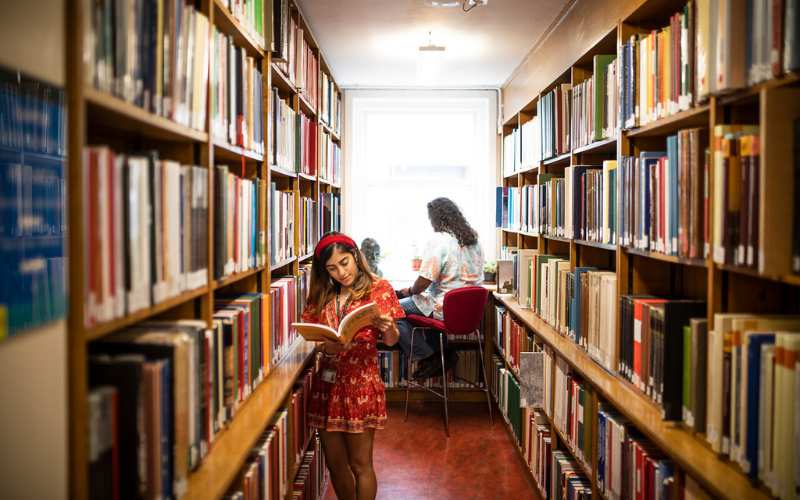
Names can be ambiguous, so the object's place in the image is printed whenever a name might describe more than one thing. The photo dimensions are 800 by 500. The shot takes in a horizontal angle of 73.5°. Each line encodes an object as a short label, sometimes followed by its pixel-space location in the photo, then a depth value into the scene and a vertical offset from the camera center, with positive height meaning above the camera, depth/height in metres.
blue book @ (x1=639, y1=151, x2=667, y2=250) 1.82 +0.15
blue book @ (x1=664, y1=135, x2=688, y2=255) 1.63 +0.12
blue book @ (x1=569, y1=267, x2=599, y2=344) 2.54 -0.37
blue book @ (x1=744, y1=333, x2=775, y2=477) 1.24 -0.39
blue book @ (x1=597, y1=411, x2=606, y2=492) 2.00 -0.83
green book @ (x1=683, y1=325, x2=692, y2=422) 1.54 -0.39
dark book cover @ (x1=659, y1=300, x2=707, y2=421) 1.58 -0.34
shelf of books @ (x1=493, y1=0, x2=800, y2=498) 1.19 -0.10
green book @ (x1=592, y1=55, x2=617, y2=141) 2.33 +0.61
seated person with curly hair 3.89 -0.30
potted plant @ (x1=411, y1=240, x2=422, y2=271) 5.23 -0.30
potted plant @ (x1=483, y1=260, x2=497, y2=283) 4.81 -0.39
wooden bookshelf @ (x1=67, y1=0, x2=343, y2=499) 0.85 +0.03
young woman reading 2.28 -0.61
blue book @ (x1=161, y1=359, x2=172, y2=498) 1.08 -0.41
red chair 3.55 -0.54
